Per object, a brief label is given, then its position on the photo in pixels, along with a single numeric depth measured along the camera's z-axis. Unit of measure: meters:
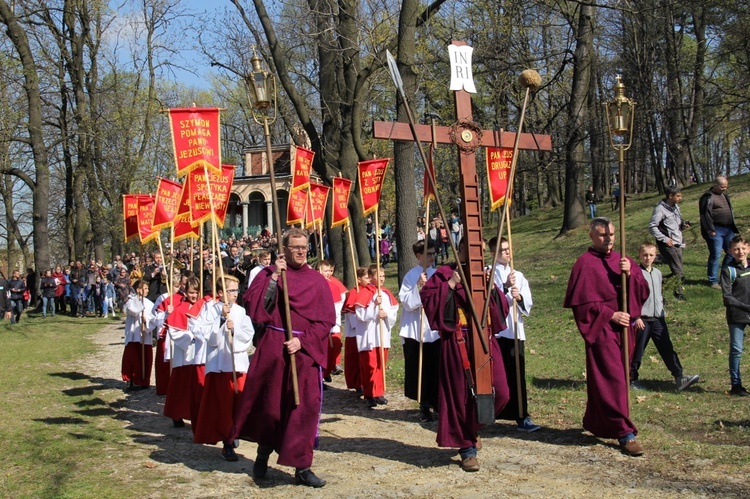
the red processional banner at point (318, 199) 14.54
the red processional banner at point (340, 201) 13.83
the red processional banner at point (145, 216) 14.02
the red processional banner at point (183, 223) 11.45
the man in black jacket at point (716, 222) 13.75
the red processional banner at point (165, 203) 12.17
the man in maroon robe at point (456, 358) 6.83
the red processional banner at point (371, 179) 11.91
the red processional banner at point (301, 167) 13.36
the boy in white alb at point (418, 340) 9.11
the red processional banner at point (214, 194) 10.76
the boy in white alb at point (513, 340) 8.14
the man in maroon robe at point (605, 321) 7.14
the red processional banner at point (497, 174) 8.91
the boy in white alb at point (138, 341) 12.38
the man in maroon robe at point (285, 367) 6.64
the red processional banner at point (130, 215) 14.17
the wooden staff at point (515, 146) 6.95
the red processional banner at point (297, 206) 14.16
